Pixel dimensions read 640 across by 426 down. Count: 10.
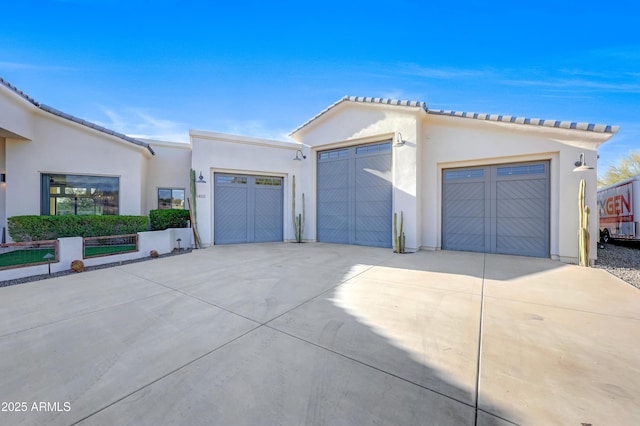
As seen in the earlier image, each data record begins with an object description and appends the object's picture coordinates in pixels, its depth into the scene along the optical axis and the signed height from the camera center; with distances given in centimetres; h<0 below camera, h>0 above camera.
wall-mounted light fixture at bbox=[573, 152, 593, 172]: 602 +124
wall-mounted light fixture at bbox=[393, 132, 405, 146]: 816 +248
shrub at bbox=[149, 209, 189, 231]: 938 -29
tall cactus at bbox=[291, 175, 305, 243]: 1048 -34
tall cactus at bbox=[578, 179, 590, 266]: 605 -40
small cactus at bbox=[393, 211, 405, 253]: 798 -78
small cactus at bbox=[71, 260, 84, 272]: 581 -132
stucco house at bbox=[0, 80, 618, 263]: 700 +142
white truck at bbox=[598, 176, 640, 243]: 902 +14
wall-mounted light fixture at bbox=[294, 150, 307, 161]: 1049 +250
